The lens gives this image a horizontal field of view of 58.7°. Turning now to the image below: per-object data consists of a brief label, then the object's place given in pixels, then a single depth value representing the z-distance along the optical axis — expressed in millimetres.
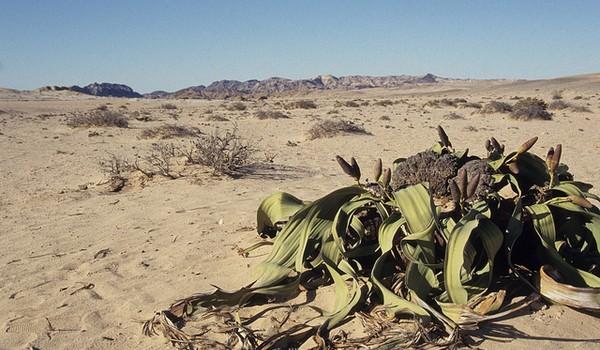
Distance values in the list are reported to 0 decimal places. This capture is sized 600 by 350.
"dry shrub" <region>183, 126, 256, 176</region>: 5848
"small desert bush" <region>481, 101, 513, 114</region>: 15593
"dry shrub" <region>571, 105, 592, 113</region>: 15547
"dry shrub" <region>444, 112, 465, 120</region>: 14438
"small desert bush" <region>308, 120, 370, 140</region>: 10016
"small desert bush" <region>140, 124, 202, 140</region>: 10414
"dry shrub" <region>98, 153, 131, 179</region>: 5828
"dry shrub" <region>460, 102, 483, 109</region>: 19800
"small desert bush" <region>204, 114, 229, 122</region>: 15469
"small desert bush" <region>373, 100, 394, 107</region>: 24731
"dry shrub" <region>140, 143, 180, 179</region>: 5801
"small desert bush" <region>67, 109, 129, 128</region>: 12625
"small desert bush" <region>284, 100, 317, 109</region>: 22722
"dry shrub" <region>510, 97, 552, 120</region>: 12859
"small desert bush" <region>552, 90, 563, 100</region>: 26367
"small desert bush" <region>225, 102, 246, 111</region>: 22344
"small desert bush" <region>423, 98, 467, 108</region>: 22181
